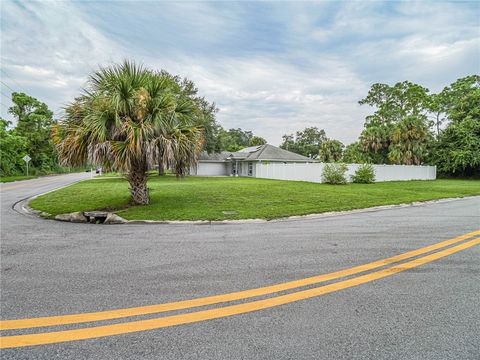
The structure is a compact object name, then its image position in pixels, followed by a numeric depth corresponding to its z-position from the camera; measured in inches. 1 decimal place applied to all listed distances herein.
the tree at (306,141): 2394.2
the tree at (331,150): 1480.1
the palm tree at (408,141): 1149.7
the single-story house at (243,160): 1344.7
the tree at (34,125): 1608.0
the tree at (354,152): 990.4
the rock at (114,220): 300.4
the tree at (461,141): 1129.4
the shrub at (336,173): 816.3
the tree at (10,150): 1248.8
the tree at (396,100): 1519.4
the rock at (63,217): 317.3
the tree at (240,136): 2988.9
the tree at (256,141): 2732.8
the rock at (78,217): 311.3
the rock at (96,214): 309.3
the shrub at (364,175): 864.9
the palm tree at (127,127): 335.6
